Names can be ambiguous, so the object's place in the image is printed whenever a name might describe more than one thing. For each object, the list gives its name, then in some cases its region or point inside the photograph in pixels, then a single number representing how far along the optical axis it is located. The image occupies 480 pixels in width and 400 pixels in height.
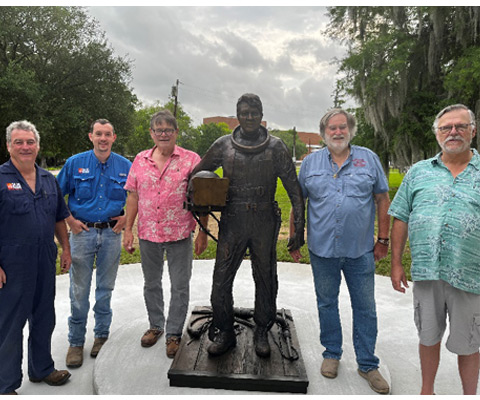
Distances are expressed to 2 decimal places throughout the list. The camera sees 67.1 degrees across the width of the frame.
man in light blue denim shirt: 2.62
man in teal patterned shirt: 2.17
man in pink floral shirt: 2.99
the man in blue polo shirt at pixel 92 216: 3.08
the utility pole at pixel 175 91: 24.65
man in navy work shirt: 2.48
